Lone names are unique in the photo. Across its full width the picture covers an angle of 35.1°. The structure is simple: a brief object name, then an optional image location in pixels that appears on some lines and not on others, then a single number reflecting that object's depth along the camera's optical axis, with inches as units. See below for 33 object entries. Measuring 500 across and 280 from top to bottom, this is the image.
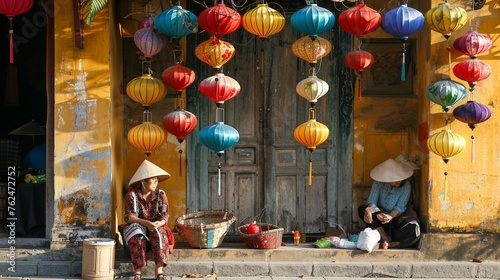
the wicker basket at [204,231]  384.8
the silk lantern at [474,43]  378.6
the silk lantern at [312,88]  382.9
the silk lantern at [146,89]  382.3
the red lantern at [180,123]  380.2
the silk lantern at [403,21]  369.1
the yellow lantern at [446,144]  377.1
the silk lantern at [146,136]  383.9
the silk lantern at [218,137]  371.9
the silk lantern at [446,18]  368.5
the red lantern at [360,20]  367.6
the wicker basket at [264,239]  389.1
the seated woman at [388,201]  401.1
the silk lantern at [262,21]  369.7
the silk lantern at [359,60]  385.1
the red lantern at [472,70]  376.8
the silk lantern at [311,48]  382.6
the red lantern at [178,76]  381.1
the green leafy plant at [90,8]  365.1
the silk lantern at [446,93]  375.9
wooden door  425.7
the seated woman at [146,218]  365.1
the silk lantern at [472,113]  377.7
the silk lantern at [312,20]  366.9
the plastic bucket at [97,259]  365.7
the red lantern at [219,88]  371.9
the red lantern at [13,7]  366.6
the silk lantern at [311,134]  382.6
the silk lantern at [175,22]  369.4
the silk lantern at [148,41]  382.6
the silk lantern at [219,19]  363.3
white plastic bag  390.0
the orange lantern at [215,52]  374.3
